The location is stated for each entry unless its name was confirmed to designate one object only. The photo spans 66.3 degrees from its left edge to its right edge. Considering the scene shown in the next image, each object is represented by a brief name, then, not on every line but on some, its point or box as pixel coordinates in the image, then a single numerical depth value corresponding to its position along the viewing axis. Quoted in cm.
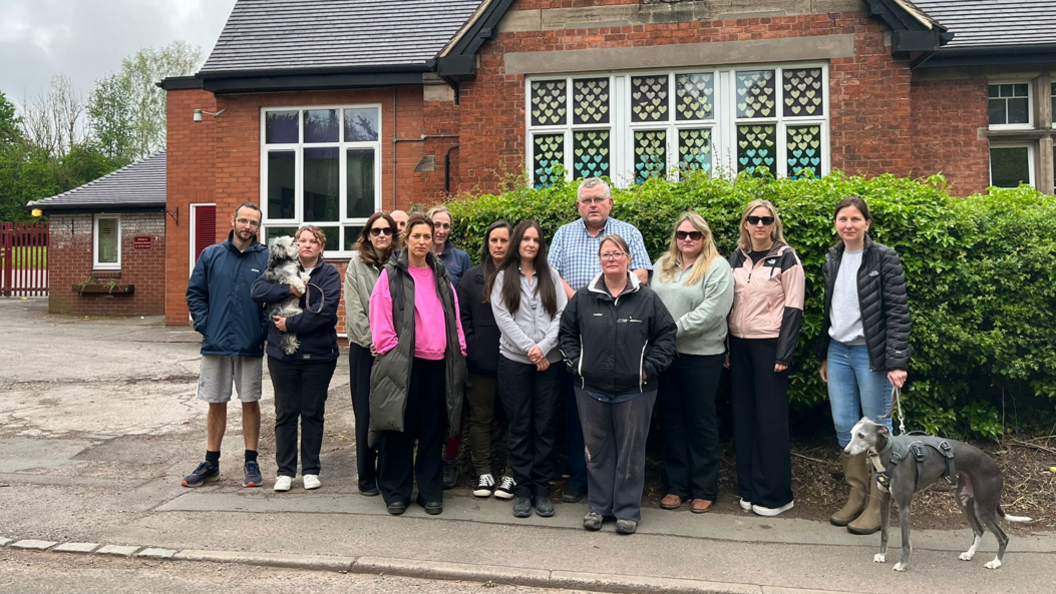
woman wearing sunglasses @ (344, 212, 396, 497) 566
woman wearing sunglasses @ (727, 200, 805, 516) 532
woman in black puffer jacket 496
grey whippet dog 449
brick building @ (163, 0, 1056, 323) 1083
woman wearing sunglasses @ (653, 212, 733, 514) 533
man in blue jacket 595
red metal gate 2538
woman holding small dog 577
